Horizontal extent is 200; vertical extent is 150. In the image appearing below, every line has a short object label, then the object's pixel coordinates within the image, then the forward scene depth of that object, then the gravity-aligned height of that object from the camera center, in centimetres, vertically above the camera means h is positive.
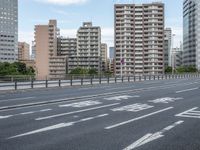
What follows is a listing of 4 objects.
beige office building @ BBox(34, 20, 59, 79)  11648 +1115
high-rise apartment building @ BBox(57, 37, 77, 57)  13333 +1149
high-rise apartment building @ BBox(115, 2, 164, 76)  10751 +1561
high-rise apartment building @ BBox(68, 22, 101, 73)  11877 +1212
